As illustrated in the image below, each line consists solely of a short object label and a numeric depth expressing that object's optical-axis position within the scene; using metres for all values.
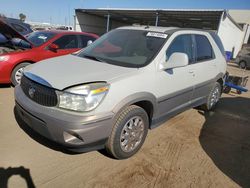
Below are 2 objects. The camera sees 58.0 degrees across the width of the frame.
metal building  20.48
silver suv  2.56
